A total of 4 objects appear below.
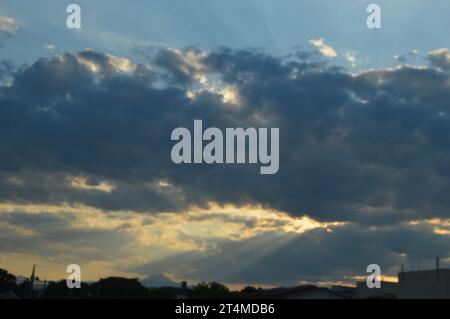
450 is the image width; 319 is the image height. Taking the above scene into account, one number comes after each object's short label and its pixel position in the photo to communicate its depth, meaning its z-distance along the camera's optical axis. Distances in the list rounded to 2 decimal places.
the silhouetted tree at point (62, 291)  129.38
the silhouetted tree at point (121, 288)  120.19
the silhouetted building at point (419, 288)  87.94
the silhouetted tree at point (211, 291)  100.38
